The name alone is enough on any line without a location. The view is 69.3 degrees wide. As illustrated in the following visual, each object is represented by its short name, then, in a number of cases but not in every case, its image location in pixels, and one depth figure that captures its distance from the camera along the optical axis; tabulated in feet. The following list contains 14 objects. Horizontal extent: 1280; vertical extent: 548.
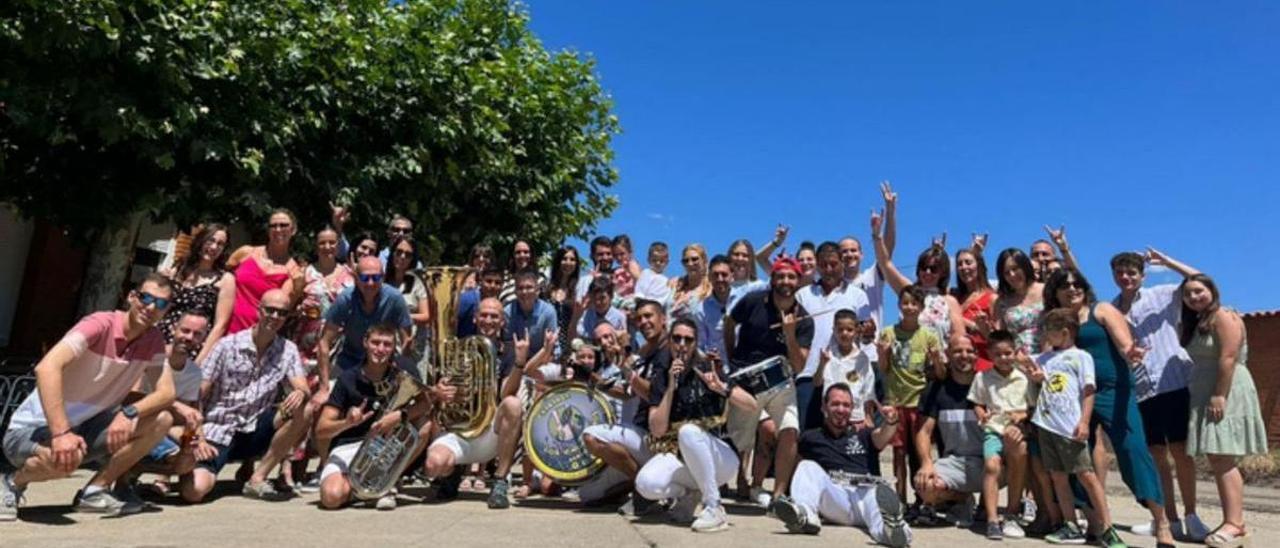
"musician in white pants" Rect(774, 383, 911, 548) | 17.24
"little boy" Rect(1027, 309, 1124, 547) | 17.38
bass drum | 19.95
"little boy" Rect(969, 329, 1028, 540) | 18.35
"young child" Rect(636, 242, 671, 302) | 26.22
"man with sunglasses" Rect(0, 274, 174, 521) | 15.25
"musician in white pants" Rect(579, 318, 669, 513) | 19.27
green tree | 26.53
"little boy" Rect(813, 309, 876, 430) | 20.31
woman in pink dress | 21.98
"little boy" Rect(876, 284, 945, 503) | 20.58
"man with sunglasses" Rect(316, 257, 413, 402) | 20.53
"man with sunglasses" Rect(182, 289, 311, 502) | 19.96
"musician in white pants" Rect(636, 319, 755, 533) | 18.16
